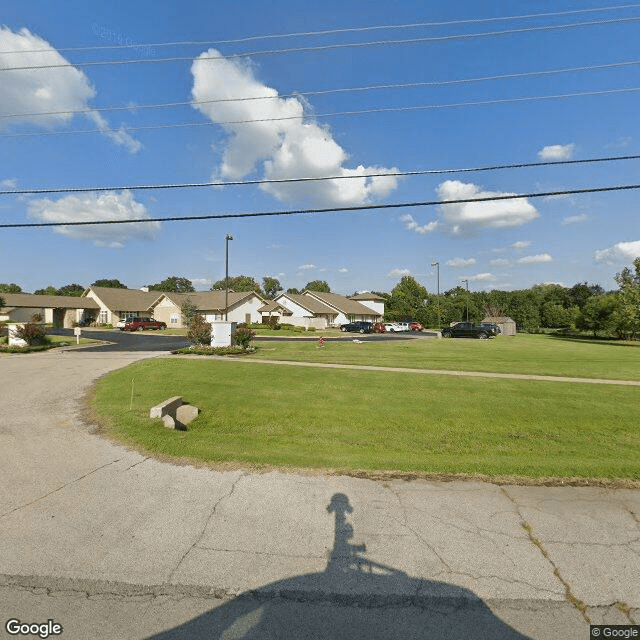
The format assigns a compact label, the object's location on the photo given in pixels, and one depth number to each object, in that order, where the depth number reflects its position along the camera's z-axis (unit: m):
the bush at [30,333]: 23.86
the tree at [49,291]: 100.18
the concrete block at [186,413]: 8.83
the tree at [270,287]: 121.31
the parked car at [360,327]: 47.56
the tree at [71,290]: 98.94
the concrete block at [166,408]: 8.30
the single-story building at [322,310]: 56.72
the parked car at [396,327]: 53.16
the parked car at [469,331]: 38.81
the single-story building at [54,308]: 52.91
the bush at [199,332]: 22.86
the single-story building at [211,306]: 52.88
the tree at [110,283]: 119.25
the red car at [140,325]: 44.40
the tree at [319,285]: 115.94
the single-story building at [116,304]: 53.41
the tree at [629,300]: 35.84
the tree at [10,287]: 95.12
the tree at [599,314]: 44.00
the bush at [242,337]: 22.61
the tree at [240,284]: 105.70
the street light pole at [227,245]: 34.81
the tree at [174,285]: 115.73
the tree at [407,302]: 66.81
